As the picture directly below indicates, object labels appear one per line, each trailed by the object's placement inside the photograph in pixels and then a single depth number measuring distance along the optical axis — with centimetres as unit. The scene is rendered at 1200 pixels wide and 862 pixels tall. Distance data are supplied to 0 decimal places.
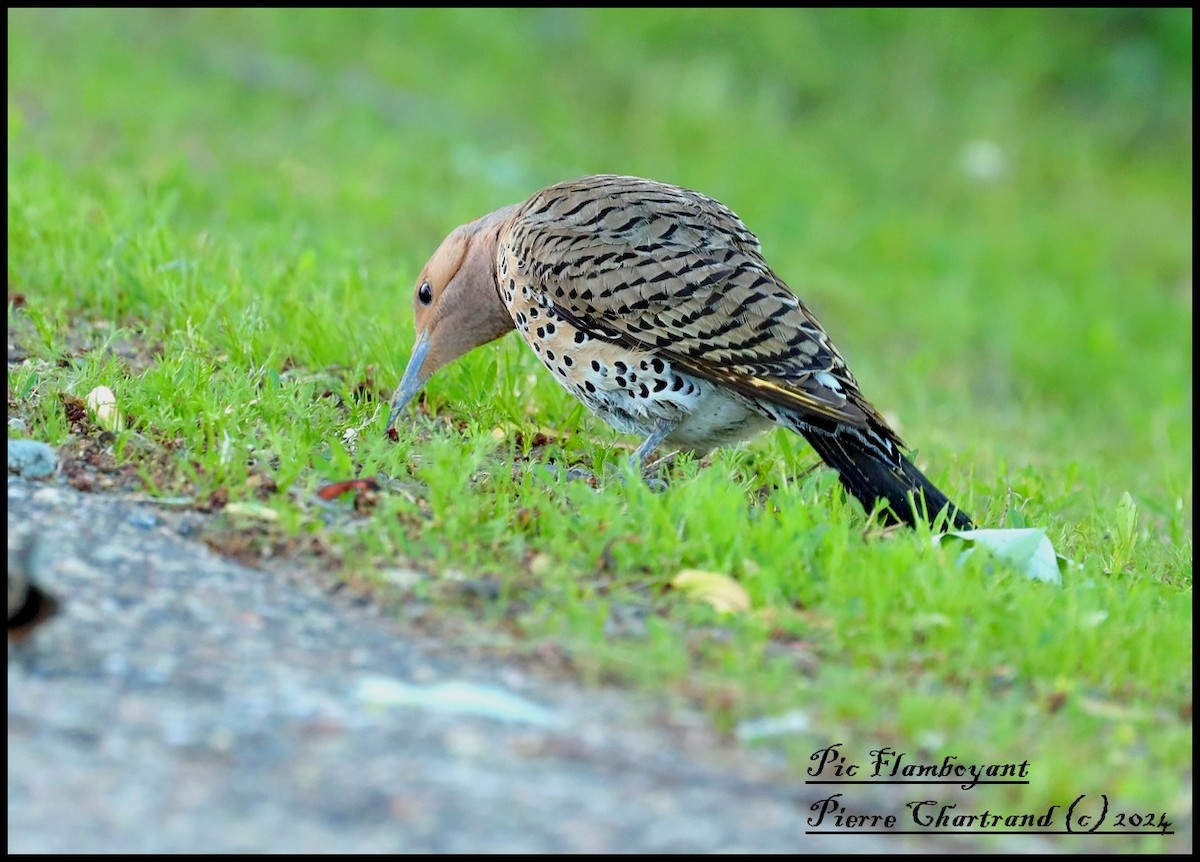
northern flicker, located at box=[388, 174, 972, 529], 1059
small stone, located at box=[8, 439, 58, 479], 933
